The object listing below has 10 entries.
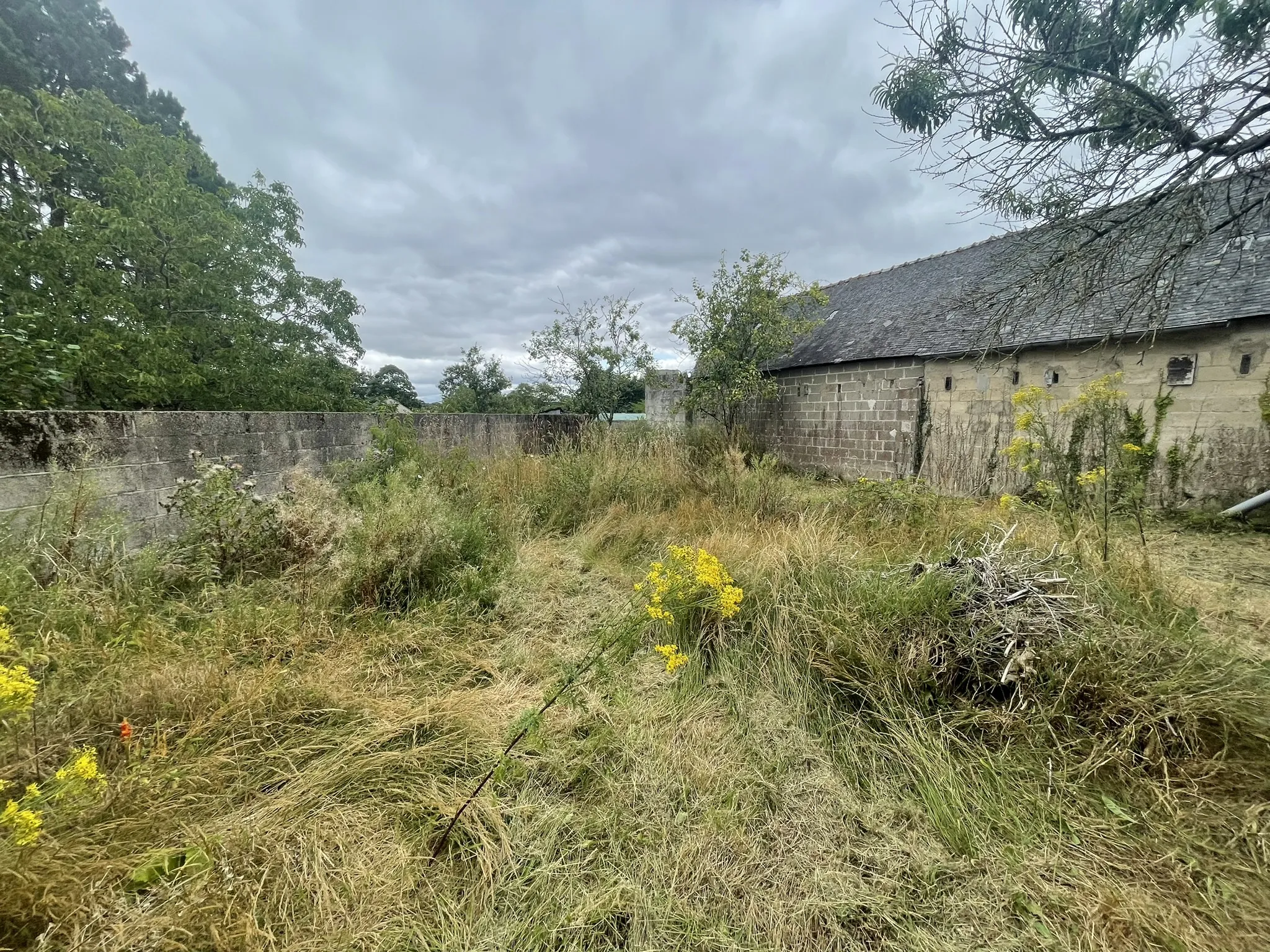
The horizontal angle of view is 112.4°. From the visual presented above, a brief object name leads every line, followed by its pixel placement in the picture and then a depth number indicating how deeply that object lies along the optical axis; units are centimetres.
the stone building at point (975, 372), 446
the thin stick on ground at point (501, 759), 131
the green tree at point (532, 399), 1350
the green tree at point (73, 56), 871
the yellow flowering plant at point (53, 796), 88
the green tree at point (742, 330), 822
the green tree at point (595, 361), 1132
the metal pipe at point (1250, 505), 409
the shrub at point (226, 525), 244
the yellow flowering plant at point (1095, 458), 250
